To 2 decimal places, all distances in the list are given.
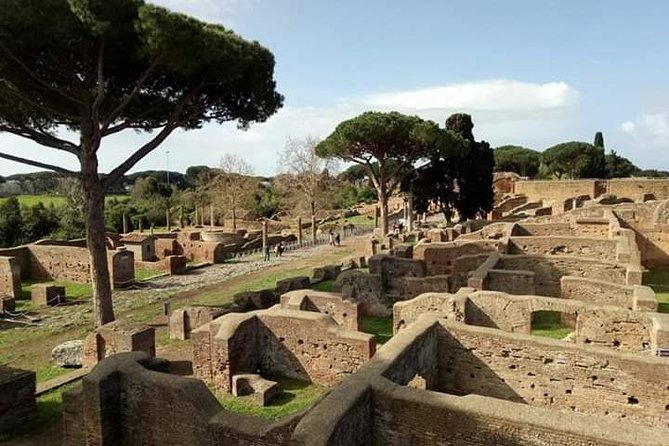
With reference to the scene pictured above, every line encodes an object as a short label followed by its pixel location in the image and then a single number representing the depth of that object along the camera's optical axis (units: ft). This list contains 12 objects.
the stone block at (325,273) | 63.41
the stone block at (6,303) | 54.54
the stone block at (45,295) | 59.26
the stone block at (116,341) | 35.04
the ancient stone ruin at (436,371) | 16.42
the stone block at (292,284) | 54.80
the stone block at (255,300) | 49.39
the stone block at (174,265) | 77.05
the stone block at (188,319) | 41.68
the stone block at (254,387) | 29.27
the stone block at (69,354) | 38.17
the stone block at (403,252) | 59.36
